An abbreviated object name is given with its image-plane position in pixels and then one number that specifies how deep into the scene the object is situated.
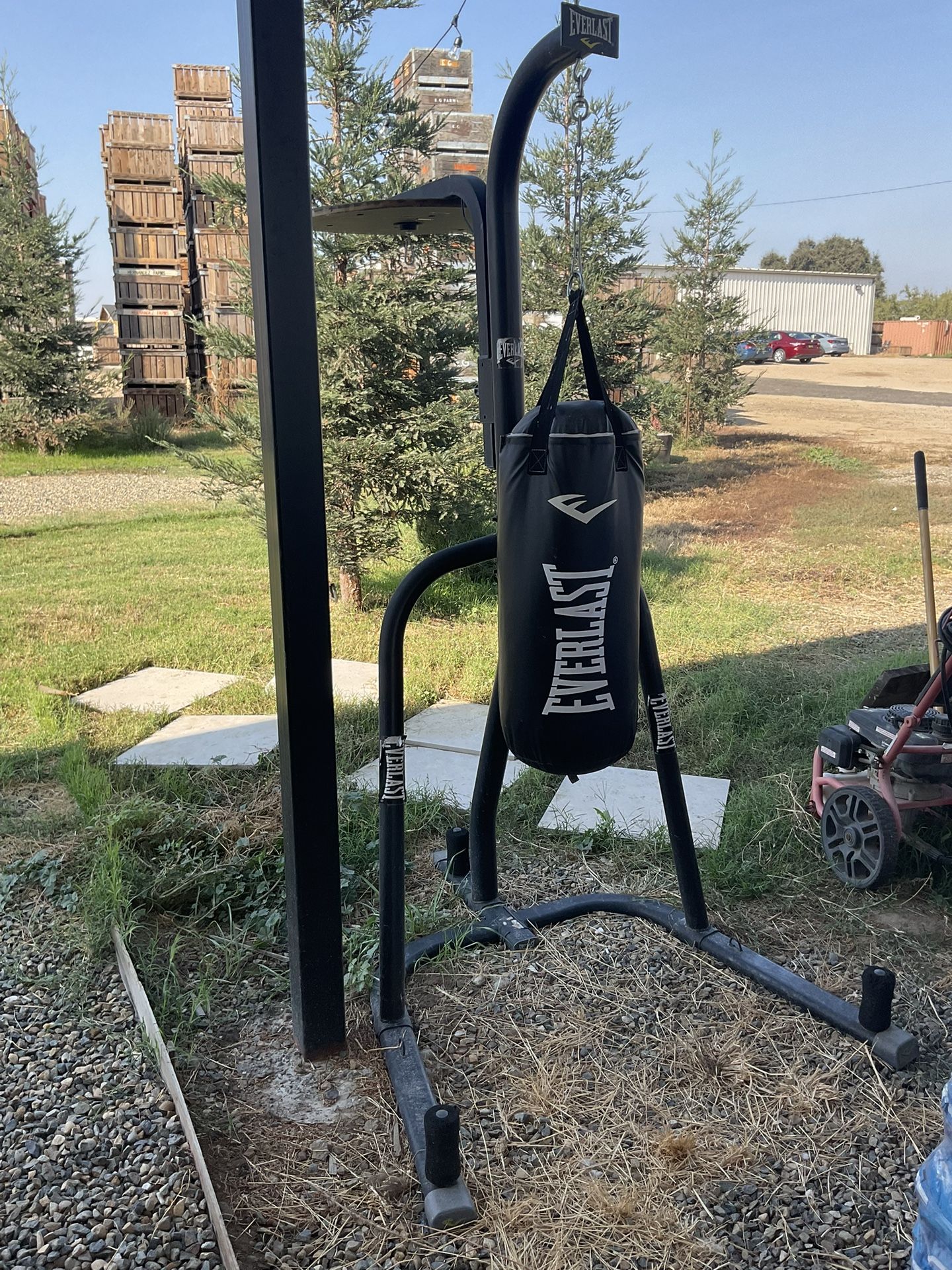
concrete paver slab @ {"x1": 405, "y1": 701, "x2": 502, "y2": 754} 3.93
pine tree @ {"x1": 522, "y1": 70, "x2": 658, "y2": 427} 8.56
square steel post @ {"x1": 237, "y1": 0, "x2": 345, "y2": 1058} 1.76
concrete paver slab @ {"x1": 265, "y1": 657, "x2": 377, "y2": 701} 4.39
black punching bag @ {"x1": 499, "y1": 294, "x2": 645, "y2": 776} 1.86
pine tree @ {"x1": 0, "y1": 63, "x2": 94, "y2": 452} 11.38
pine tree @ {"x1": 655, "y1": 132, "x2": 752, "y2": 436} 12.07
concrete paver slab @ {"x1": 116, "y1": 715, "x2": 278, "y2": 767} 3.63
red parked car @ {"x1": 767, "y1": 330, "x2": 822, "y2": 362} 29.92
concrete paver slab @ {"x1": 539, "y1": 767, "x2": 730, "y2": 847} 3.25
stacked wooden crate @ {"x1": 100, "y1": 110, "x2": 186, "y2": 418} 14.26
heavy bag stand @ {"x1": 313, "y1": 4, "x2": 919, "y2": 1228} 1.82
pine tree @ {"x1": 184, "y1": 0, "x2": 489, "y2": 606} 4.92
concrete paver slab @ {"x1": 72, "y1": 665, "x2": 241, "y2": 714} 4.28
